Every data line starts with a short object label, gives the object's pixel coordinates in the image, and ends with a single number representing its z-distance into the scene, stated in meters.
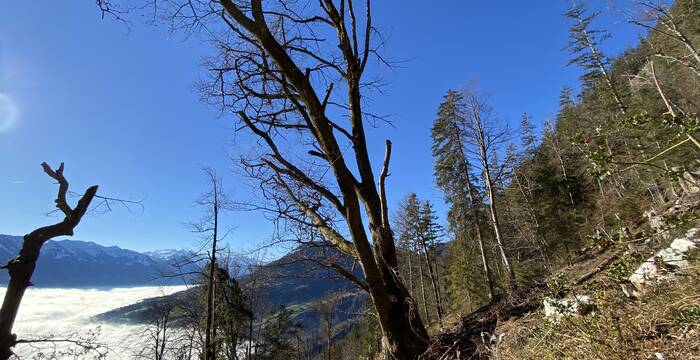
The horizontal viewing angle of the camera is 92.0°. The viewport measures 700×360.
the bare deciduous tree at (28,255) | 4.29
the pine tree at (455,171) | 18.53
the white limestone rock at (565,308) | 2.78
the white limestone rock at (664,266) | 2.80
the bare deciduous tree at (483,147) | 14.15
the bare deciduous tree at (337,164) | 3.99
